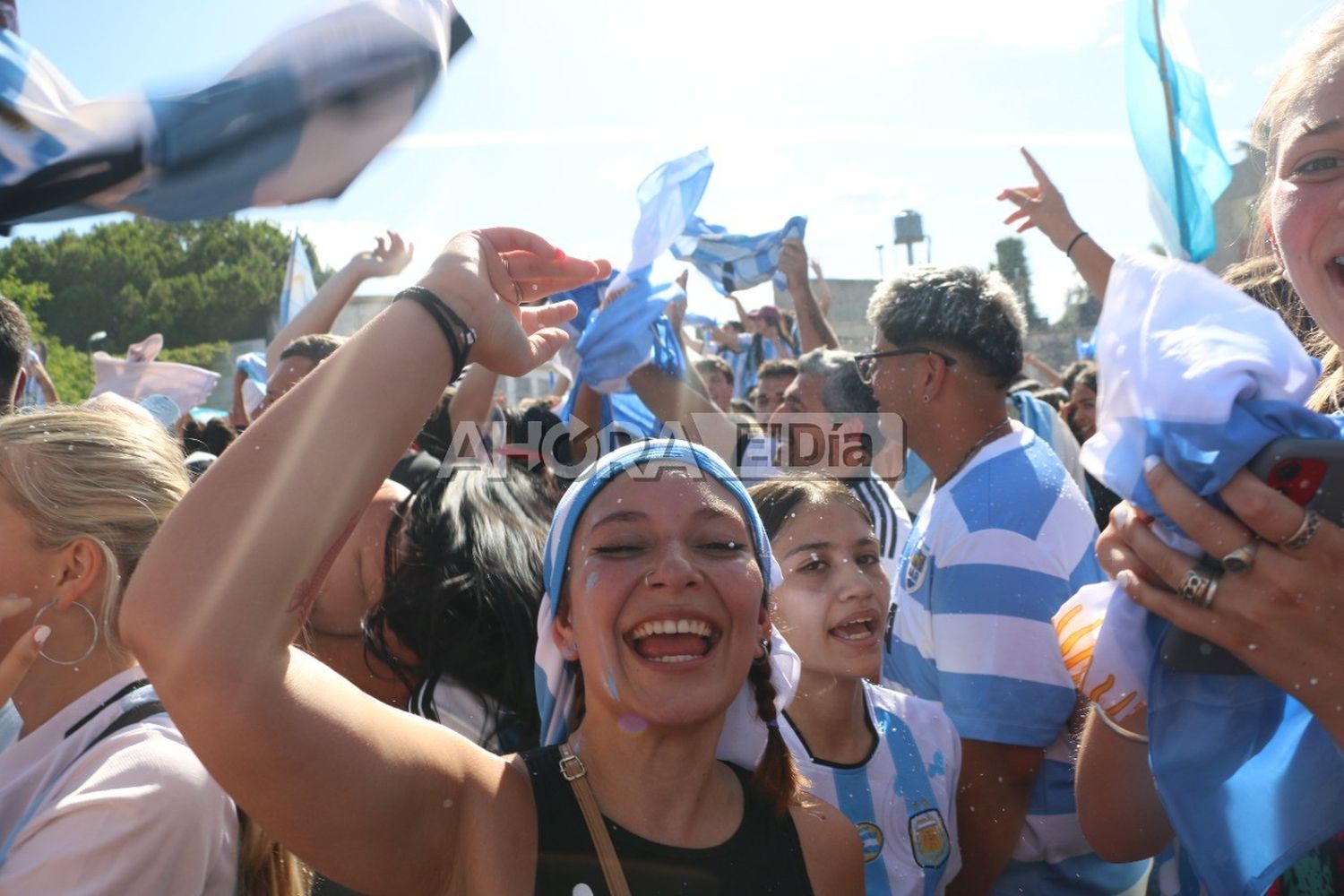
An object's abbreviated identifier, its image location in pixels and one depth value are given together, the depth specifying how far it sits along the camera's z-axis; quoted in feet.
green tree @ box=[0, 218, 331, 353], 88.79
